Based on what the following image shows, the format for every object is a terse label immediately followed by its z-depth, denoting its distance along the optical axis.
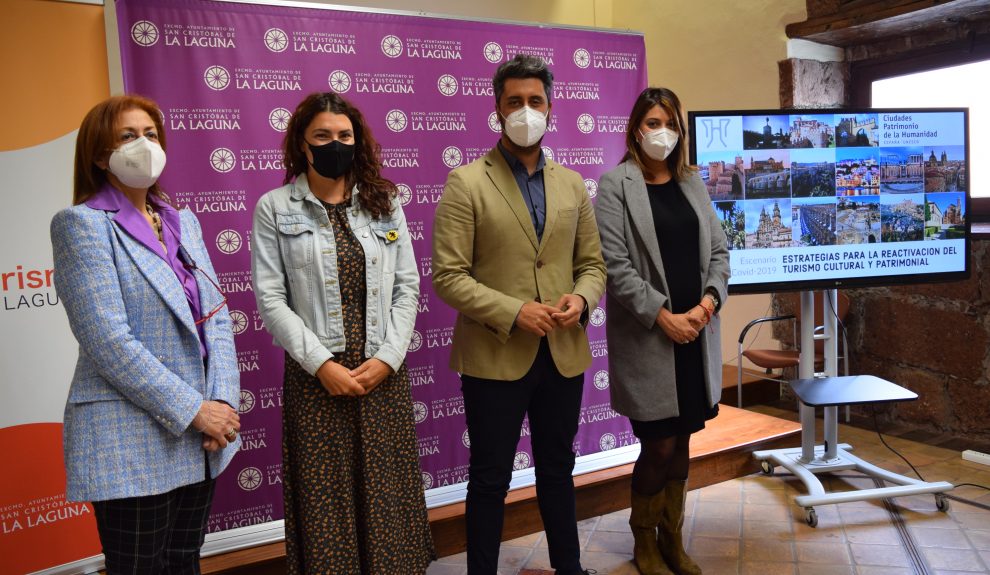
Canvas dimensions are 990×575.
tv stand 3.05
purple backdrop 2.60
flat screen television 3.13
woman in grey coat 2.44
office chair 4.23
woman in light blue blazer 1.67
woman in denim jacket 2.08
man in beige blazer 2.23
